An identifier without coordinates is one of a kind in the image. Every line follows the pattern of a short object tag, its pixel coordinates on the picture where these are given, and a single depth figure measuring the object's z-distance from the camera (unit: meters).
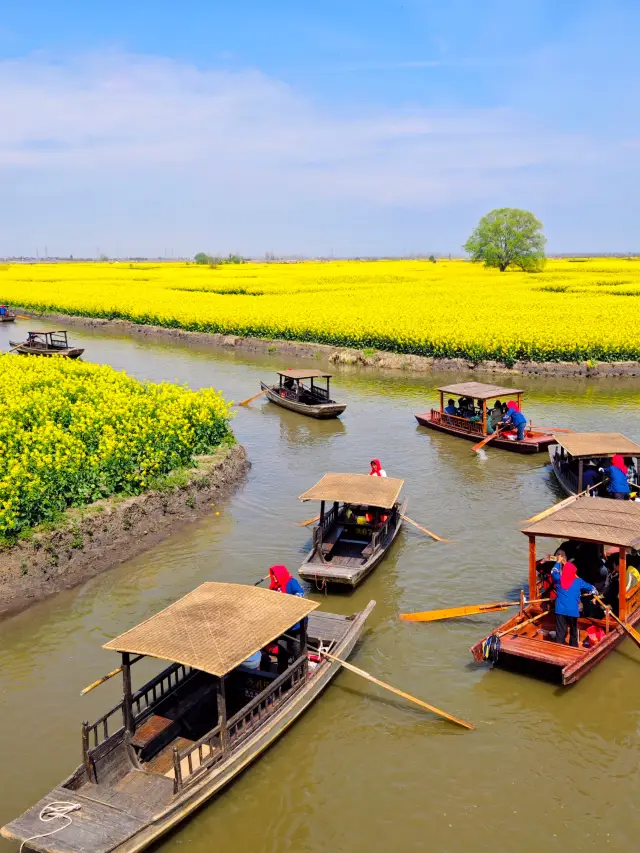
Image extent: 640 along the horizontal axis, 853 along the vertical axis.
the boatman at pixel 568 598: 10.27
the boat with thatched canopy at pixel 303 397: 26.86
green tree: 94.38
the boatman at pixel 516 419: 22.36
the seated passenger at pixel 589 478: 17.64
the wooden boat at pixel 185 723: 7.31
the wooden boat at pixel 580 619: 10.21
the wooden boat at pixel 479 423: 22.23
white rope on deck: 7.24
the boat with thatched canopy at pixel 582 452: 17.05
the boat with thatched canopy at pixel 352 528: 13.09
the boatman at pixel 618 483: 15.95
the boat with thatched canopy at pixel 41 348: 39.69
